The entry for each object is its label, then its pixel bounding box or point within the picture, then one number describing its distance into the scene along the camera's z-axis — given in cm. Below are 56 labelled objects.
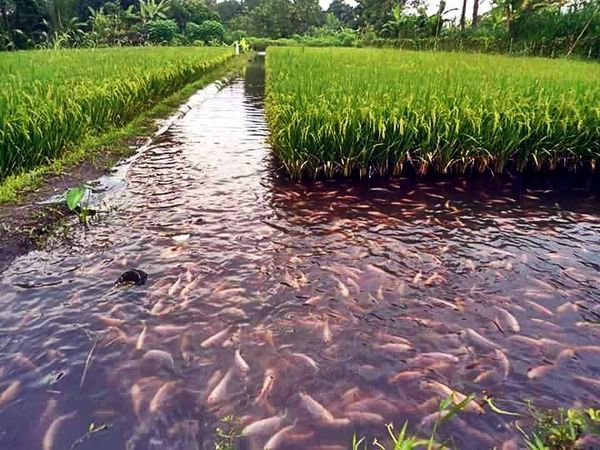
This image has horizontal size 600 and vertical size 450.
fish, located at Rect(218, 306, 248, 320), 322
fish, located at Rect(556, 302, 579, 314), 335
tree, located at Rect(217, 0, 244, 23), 8425
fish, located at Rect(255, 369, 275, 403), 253
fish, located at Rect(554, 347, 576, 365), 283
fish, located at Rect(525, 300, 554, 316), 333
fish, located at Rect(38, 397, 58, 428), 231
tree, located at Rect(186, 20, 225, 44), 4572
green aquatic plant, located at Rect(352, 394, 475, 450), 223
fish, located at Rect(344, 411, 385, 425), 239
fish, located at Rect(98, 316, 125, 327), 308
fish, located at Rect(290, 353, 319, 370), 279
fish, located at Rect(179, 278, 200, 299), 346
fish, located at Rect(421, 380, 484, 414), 247
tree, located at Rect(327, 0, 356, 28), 7425
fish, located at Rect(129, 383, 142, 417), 243
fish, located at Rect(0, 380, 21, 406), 244
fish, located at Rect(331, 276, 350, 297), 354
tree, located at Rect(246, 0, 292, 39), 5694
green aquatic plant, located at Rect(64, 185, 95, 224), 462
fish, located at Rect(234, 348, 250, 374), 272
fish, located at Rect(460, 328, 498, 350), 297
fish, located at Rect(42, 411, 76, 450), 220
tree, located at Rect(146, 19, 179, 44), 3886
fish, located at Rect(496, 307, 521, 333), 316
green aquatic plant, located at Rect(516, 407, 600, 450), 222
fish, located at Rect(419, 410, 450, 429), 237
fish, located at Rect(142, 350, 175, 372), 275
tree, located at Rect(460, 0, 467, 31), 2711
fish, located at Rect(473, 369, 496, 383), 268
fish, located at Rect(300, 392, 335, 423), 241
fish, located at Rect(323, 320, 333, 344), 302
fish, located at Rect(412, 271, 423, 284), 374
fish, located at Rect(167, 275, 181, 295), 349
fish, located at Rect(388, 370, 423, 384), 267
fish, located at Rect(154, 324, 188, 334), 304
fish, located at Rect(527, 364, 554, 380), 271
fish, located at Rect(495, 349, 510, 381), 273
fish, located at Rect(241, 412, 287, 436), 230
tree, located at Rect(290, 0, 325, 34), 5741
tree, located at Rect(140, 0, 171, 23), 3822
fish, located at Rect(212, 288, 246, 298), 347
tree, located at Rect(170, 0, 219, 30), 4869
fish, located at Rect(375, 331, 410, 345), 302
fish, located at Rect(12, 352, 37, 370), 268
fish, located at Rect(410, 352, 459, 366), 282
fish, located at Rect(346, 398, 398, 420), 246
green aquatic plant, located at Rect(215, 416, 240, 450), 224
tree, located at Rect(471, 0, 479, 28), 2551
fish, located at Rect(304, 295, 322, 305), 342
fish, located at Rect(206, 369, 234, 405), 250
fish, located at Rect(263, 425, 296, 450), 223
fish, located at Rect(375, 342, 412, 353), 292
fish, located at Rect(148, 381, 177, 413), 245
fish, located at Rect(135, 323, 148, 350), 289
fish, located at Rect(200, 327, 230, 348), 293
